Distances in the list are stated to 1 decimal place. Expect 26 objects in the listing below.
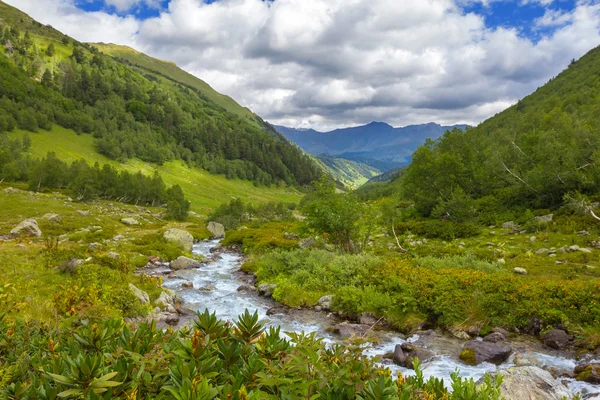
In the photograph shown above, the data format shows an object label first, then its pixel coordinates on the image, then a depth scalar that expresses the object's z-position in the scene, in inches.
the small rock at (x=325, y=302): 674.8
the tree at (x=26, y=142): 3604.8
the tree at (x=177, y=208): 2640.3
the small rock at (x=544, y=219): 1064.2
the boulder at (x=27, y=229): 1161.4
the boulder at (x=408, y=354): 429.7
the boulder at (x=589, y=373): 359.3
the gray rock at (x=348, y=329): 543.5
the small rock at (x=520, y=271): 709.3
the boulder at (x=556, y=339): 449.7
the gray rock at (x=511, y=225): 1125.7
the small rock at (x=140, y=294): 590.4
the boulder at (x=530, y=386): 269.1
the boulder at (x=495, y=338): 482.7
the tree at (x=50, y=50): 6606.8
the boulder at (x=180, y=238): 1344.7
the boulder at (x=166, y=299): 627.2
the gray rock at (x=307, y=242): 1233.6
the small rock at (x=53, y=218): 1552.4
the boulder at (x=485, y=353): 429.7
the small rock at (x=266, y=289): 792.3
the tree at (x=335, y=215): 979.3
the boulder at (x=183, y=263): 1067.3
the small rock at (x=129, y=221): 1903.8
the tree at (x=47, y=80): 5625.0
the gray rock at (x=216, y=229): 2044.7
